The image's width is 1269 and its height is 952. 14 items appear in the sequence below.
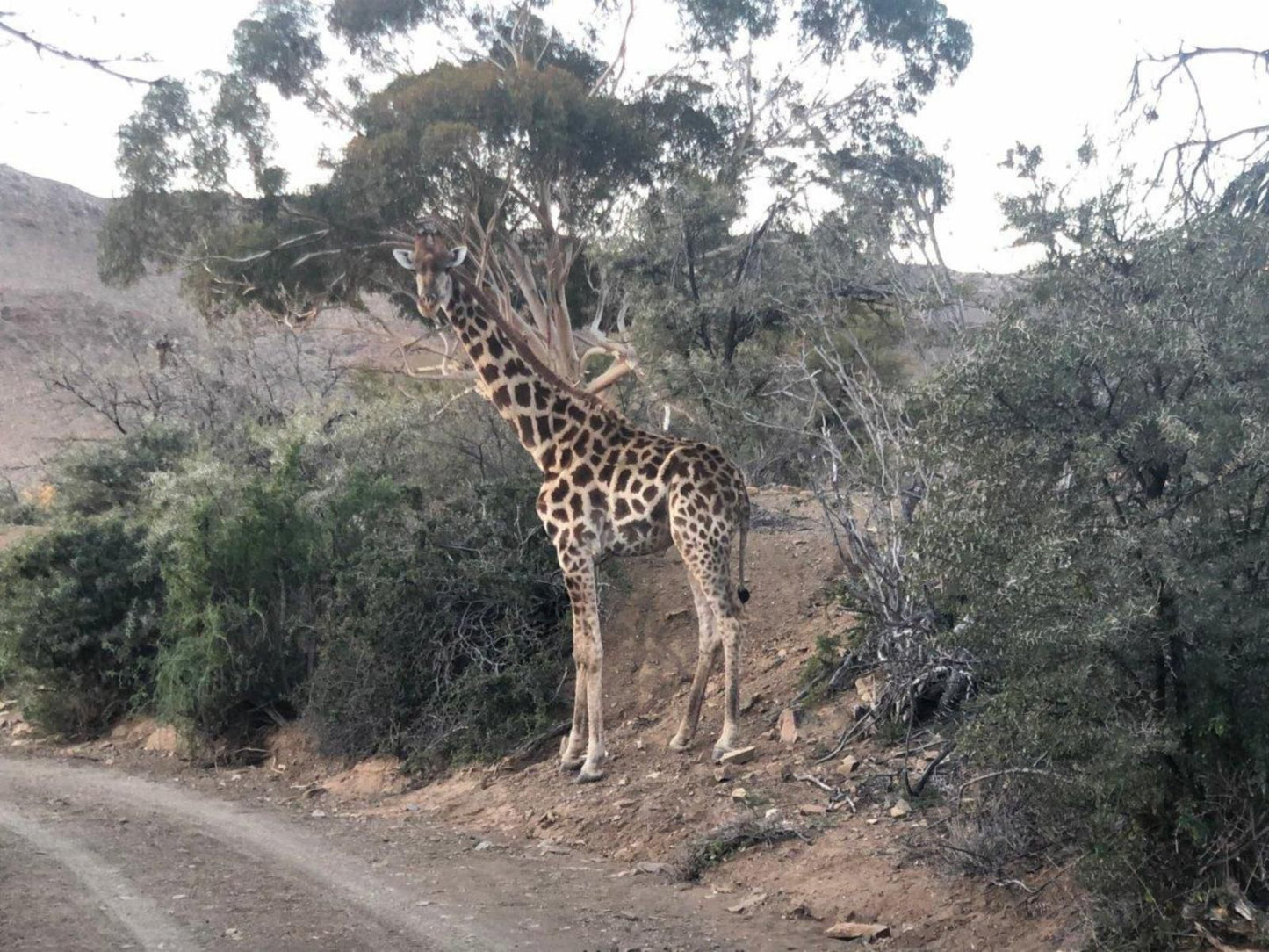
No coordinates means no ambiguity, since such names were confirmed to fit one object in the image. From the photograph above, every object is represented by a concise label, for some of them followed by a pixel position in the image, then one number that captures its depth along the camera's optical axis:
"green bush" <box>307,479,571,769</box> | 10.57
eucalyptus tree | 22.97
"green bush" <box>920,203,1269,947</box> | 5.41
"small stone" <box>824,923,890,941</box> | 6.43
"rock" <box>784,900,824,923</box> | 6.83
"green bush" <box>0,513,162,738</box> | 12.87
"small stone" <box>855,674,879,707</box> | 8.84
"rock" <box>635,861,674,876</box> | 7.67
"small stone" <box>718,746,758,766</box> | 8.92
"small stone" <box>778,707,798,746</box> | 9.09
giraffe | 9.33
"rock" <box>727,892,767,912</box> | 6.95
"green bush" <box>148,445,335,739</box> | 11.77
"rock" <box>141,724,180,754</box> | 12.20
